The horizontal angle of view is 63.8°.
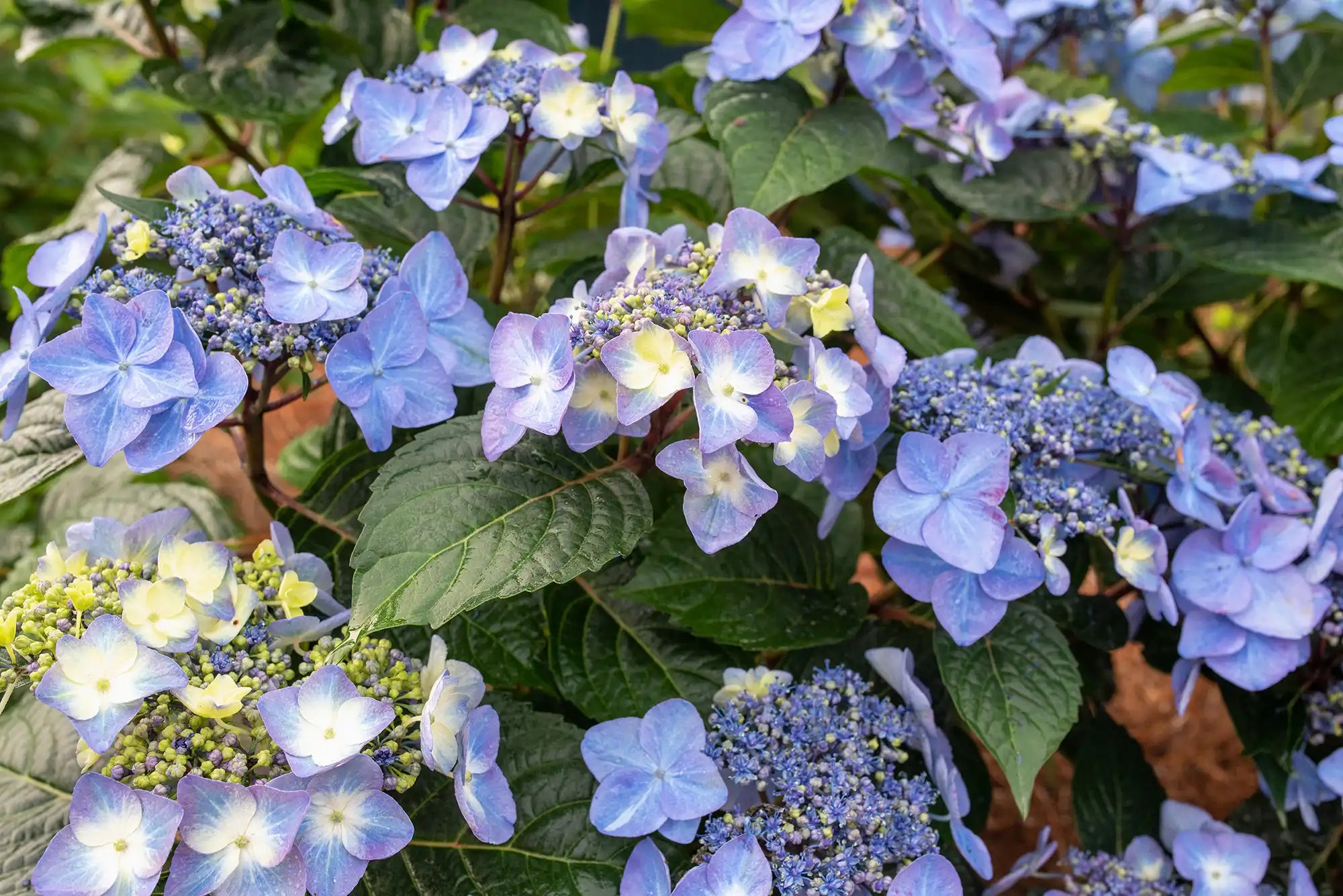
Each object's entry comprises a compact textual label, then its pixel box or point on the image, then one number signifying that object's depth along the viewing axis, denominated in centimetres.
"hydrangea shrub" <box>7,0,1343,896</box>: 68
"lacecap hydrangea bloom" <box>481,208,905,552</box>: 68
